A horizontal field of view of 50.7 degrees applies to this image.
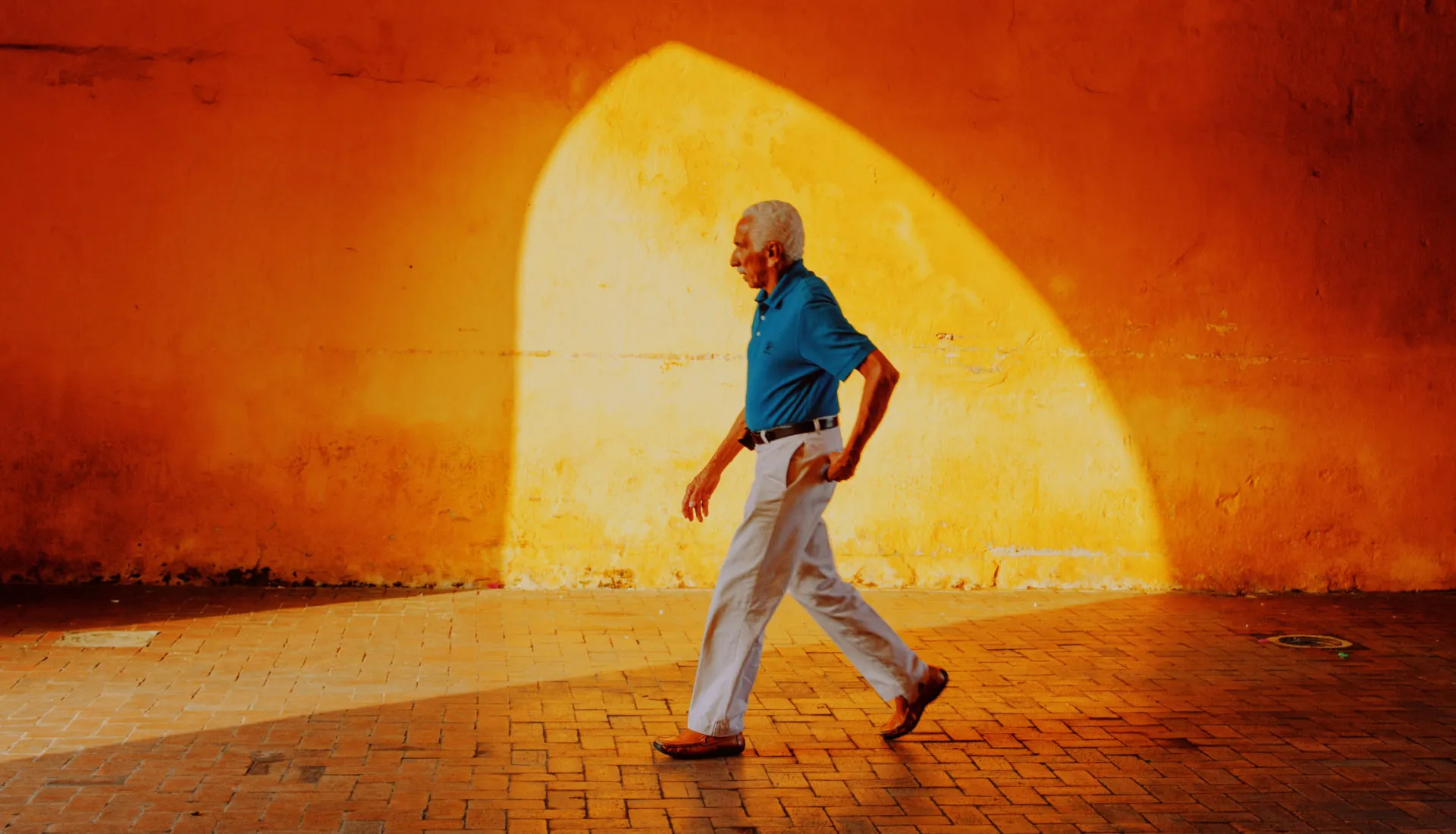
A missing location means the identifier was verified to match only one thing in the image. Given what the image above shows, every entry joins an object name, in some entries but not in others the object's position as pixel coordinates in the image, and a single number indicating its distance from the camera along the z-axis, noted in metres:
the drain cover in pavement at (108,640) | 6.92
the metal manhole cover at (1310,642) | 7.62
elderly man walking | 5.31
